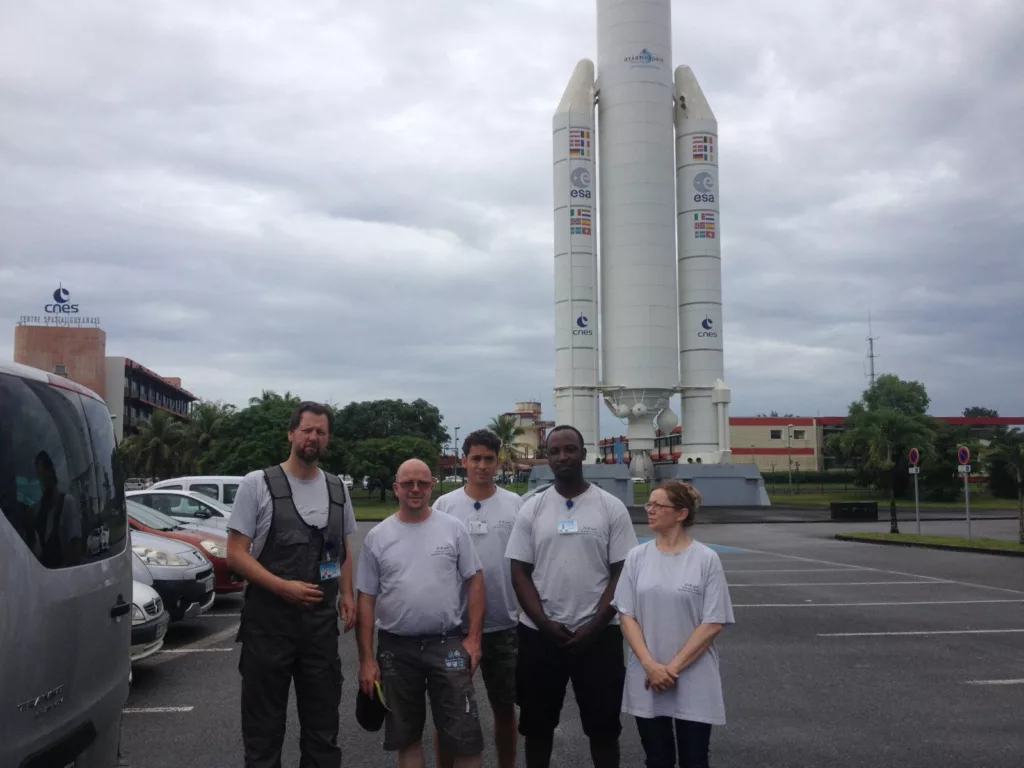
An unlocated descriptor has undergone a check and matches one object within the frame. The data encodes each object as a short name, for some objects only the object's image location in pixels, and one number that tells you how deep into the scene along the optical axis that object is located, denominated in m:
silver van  3.24
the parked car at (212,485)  17.77
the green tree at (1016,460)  21.53
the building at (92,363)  62.09
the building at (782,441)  83.06
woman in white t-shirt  4.27
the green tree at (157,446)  59.47
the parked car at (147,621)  7.63
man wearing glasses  4.55
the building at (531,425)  138.38
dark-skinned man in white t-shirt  4.66
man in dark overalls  4.48
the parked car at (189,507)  14.86
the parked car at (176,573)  9.44
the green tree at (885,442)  50.75
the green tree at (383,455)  61.72
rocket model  42.16
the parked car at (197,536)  11.75
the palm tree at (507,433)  83.62
